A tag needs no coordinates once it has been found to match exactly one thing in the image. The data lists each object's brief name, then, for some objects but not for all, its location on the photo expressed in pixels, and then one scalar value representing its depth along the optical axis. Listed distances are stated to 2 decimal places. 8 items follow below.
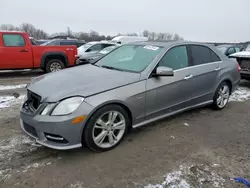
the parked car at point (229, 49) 12.93
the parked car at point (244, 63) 6.91
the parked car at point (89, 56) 11.06
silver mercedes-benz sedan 2.63
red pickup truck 7.84
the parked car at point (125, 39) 16.62
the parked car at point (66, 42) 15.34
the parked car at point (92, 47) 12.42
